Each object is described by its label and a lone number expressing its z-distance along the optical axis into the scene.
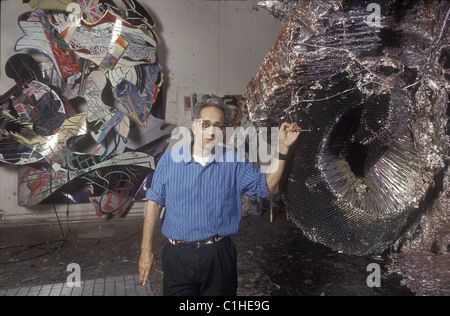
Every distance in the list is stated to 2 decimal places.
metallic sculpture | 1.94
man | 1.91
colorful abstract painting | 5.14
